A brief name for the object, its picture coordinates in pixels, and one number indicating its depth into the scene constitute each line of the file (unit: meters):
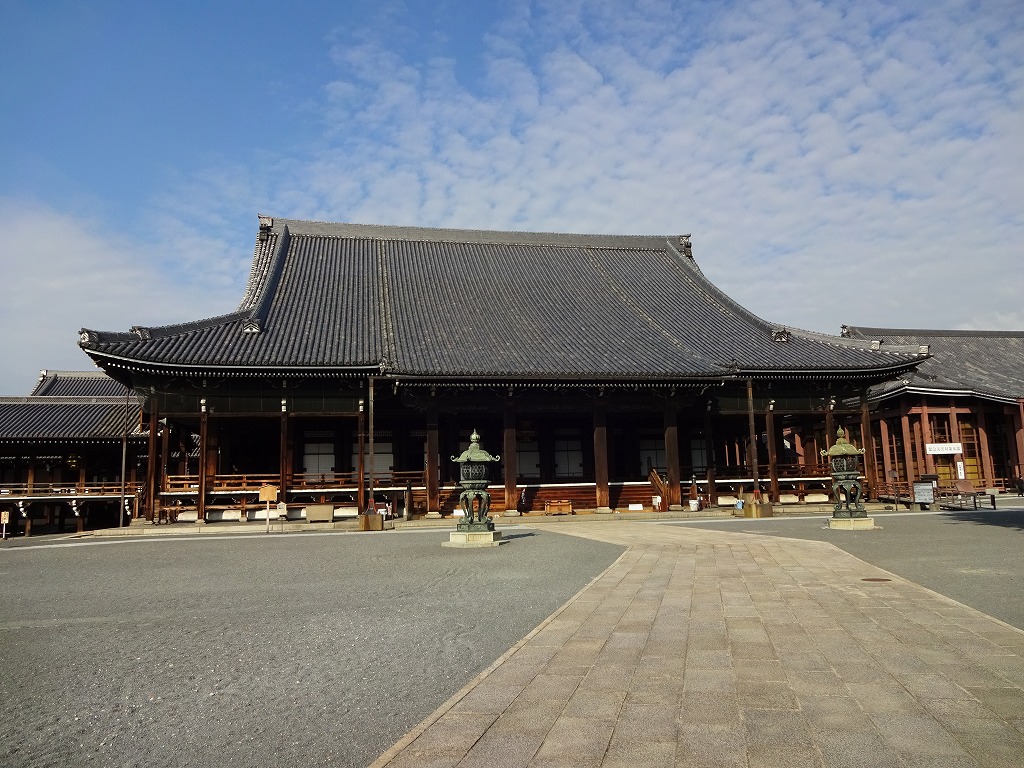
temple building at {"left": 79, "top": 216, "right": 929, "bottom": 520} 22.83
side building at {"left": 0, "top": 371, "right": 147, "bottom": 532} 28.81
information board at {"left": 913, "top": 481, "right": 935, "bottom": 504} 24.42
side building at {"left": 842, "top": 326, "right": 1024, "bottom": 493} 31.56
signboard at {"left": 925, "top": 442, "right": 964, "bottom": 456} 30.80
